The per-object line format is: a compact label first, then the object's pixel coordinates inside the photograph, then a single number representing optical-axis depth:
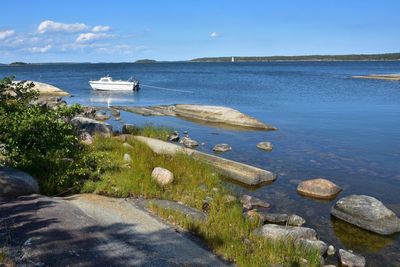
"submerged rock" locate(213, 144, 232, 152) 21.89
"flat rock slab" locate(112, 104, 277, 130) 29.53
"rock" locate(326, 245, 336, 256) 10.65
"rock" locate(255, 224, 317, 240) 10.34
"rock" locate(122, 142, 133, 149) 16.61
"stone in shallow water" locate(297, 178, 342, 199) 15.10
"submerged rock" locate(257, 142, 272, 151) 22.49
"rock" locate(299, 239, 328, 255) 10.01
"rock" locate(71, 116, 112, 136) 20.14
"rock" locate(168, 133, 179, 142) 23.80
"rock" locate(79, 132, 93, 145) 16.92
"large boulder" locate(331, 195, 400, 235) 12.18
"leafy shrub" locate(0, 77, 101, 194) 11.35
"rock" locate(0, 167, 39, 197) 9.81
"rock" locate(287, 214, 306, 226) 12.41
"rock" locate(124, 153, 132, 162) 14.14
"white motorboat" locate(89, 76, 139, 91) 60.10
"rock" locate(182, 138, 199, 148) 22.90
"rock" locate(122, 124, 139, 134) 23.27
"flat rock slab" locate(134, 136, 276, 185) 16.47
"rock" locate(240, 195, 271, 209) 13.85
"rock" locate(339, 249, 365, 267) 10.08
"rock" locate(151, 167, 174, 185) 12.88
